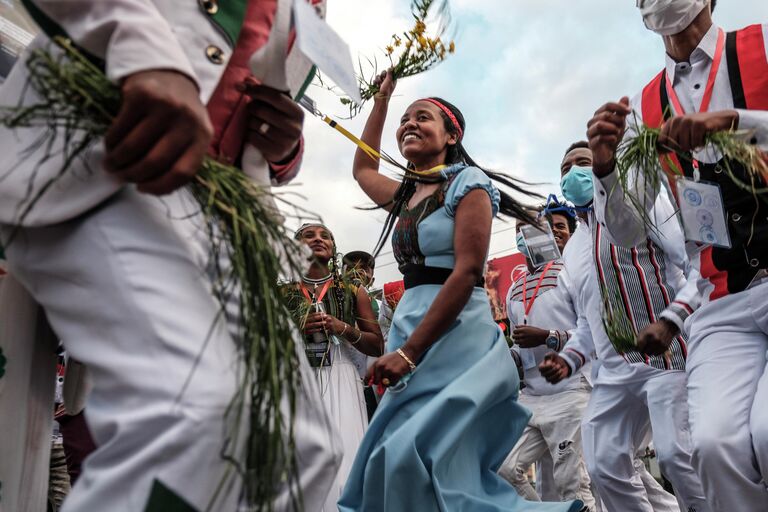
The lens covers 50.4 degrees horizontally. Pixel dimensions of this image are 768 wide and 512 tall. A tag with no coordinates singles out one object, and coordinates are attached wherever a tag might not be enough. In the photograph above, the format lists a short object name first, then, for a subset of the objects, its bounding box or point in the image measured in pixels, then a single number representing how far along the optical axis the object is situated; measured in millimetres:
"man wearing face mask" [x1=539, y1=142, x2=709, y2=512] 4301
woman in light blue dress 3195
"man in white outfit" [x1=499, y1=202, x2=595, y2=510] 6000
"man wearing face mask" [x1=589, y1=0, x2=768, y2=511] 2850
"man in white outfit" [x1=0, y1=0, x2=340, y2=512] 1405
